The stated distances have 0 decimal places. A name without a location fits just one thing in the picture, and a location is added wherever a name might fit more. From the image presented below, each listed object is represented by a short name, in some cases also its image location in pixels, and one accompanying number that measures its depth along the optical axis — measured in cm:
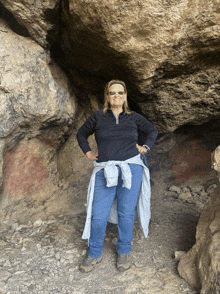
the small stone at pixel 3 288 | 184
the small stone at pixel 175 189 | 356
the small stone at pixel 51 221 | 287
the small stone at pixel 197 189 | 353
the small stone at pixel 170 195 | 345
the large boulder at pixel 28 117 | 244
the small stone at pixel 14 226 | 269
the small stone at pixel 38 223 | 281
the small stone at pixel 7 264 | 212
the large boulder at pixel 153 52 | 221
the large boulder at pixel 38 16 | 233
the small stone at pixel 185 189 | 353
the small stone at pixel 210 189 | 346
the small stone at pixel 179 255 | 212
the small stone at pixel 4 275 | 197
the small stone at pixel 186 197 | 332
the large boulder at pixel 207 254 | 161
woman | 208
